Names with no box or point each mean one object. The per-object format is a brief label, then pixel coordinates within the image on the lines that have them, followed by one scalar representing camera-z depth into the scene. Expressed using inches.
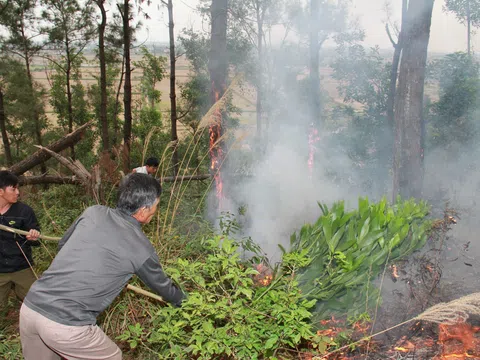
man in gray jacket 77.7
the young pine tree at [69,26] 772.0
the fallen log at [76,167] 216.4
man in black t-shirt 135.7
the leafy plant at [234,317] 92.0
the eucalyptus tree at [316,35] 557.7
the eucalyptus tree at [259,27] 922.1
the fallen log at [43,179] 268.8
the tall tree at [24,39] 749.3
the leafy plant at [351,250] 123.4
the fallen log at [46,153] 241.1
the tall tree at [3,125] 675.4
